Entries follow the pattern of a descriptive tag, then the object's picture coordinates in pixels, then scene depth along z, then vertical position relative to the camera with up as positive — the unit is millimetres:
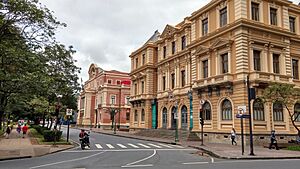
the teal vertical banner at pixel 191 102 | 33688 +1283
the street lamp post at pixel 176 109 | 36438 +564
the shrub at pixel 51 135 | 25562 -1978
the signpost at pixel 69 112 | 23841 +80
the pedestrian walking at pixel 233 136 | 24998 -1952
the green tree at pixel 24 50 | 15625 +3679
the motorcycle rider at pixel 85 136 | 21156 -1705
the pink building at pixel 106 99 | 68625 +3622
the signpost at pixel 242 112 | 18500 +106
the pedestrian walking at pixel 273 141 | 22844 -2166
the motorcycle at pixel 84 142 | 20906 -2100
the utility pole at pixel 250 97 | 18069 +1072
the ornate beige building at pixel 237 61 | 26141 +5236
